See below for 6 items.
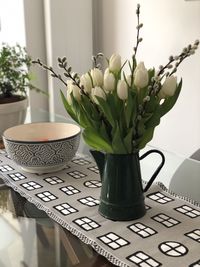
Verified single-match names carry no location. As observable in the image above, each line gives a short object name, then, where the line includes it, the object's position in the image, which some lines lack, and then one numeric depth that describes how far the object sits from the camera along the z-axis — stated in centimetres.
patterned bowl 118
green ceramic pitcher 91
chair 113
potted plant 158
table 80
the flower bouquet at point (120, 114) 85
